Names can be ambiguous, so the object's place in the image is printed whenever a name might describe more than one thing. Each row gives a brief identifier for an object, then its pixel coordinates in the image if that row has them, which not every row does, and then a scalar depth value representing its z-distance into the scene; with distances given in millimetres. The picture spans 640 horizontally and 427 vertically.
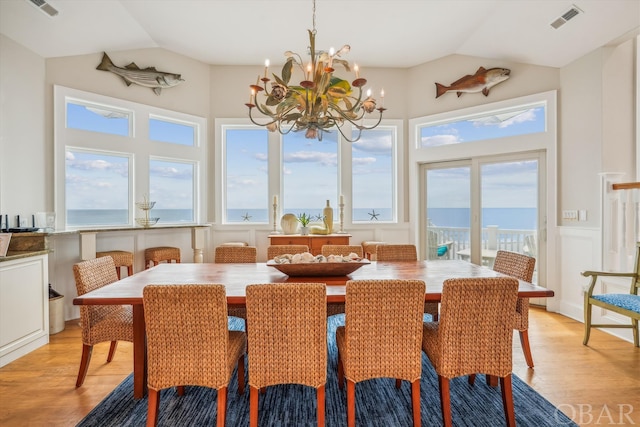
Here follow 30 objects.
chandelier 2449
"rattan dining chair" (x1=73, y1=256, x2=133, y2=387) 2297
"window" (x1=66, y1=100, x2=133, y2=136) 4188
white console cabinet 2826
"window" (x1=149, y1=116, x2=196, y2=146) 4922
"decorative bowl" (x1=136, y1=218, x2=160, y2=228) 4599
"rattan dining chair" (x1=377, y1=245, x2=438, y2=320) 3334
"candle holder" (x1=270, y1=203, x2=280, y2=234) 5296
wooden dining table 1947
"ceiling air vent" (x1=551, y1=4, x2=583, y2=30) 3330
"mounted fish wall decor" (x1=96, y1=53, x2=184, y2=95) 4305
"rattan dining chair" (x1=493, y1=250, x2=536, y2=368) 2561
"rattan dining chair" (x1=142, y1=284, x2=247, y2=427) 1698
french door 4480
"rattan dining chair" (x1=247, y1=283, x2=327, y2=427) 1702
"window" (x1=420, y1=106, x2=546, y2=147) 4422
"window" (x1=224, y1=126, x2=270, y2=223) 5508
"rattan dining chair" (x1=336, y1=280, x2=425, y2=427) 1752
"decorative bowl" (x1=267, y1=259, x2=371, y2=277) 2375
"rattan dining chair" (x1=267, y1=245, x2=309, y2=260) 3250
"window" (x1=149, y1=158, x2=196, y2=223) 4961
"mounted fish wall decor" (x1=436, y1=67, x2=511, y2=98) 4457
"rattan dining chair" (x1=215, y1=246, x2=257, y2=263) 3348
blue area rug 2045
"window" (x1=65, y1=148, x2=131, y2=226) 4223
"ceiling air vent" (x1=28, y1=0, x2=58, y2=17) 3252
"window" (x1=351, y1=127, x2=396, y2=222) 5586
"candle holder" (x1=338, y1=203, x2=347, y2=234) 5340
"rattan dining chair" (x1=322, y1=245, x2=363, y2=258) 3292
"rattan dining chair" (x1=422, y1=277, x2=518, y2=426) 1804
